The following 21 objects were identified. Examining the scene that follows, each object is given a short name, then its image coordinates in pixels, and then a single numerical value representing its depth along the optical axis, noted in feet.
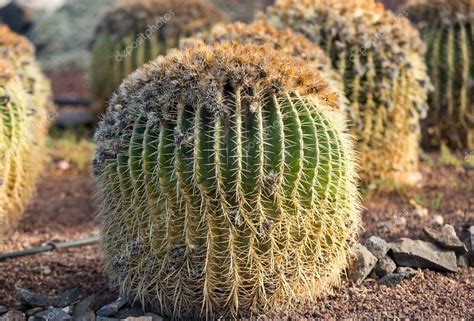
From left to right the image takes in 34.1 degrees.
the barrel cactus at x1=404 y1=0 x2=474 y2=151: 24.17
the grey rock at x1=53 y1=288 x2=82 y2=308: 13.03
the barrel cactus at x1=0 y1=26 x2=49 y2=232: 15.71
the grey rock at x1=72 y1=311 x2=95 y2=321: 11.92
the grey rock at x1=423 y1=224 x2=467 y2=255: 13.47
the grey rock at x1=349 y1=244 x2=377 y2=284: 12.75
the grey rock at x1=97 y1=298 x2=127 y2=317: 12.21
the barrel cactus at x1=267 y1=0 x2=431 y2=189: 18.92
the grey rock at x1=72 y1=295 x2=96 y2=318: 12.40
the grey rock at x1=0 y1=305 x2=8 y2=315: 12.76
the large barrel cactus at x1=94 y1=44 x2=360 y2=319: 11.12
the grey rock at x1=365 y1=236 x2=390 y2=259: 13.20
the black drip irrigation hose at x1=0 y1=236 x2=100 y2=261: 15.42
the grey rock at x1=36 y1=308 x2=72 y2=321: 12.05
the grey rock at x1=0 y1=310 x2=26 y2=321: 12.23
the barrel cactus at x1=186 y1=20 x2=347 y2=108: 16.66
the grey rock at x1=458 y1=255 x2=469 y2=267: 13.53
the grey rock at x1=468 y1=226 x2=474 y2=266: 13.58
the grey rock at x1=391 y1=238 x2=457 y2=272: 13.16
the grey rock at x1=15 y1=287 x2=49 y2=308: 12.82
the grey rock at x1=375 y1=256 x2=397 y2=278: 13.04
